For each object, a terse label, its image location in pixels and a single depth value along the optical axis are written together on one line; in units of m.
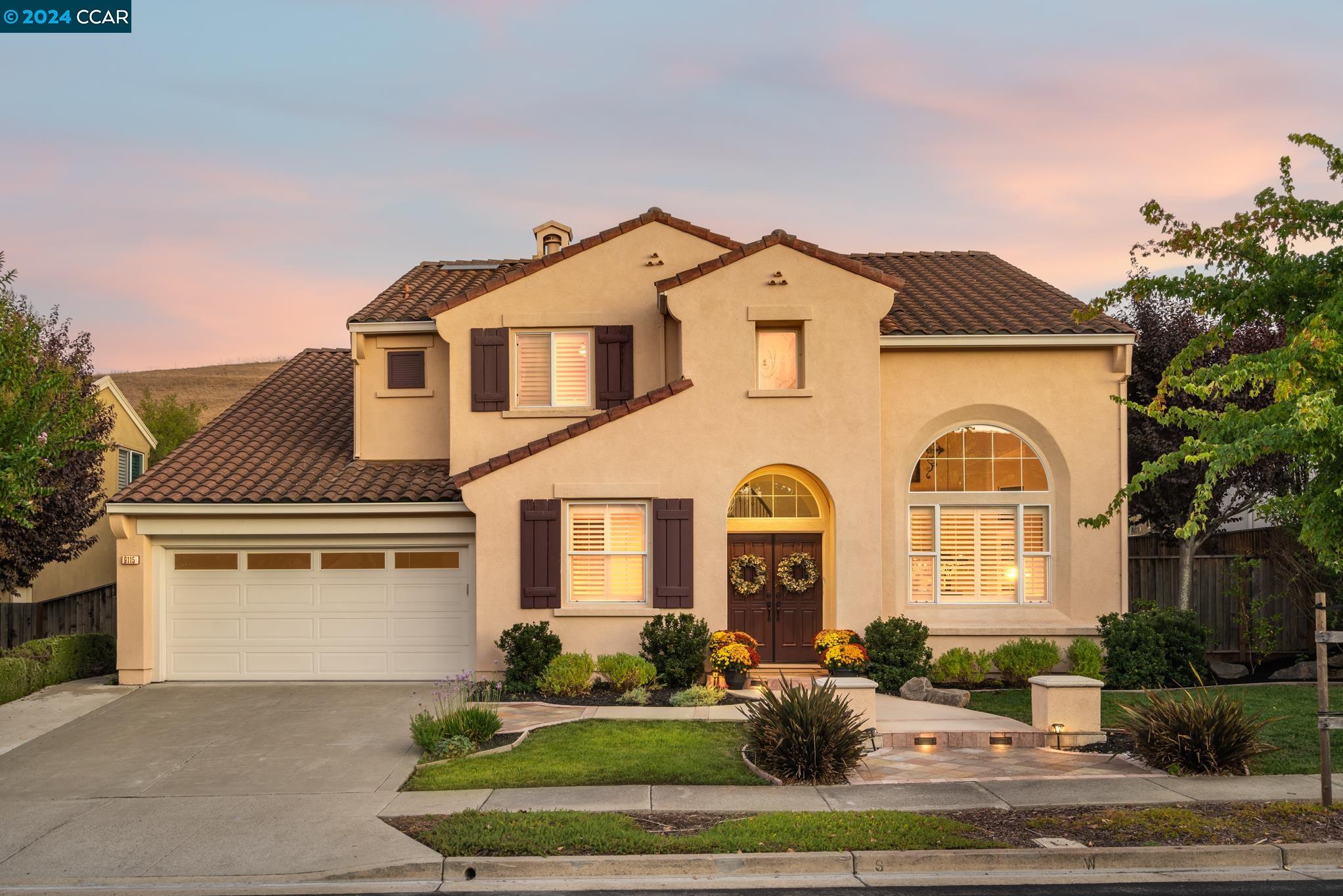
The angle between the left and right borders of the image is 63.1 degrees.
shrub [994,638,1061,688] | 16.95
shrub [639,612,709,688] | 16.20
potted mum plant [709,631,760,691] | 16.08
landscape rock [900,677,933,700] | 15.62
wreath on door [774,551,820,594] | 17.69
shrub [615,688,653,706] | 15.26
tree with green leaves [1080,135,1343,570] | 9.95
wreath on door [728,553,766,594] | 17.77
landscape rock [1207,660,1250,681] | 19.12
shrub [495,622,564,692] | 16.30
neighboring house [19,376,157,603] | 25.89
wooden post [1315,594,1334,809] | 9.72
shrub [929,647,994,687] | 17.03
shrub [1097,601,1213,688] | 16.66
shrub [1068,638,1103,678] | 16.95
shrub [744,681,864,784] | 10.87
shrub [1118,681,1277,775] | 10.98
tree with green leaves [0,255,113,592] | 13.56
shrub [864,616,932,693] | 16.28
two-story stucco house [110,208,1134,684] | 17.09
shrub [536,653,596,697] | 15.85
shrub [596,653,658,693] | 15.95
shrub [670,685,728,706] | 15.16
